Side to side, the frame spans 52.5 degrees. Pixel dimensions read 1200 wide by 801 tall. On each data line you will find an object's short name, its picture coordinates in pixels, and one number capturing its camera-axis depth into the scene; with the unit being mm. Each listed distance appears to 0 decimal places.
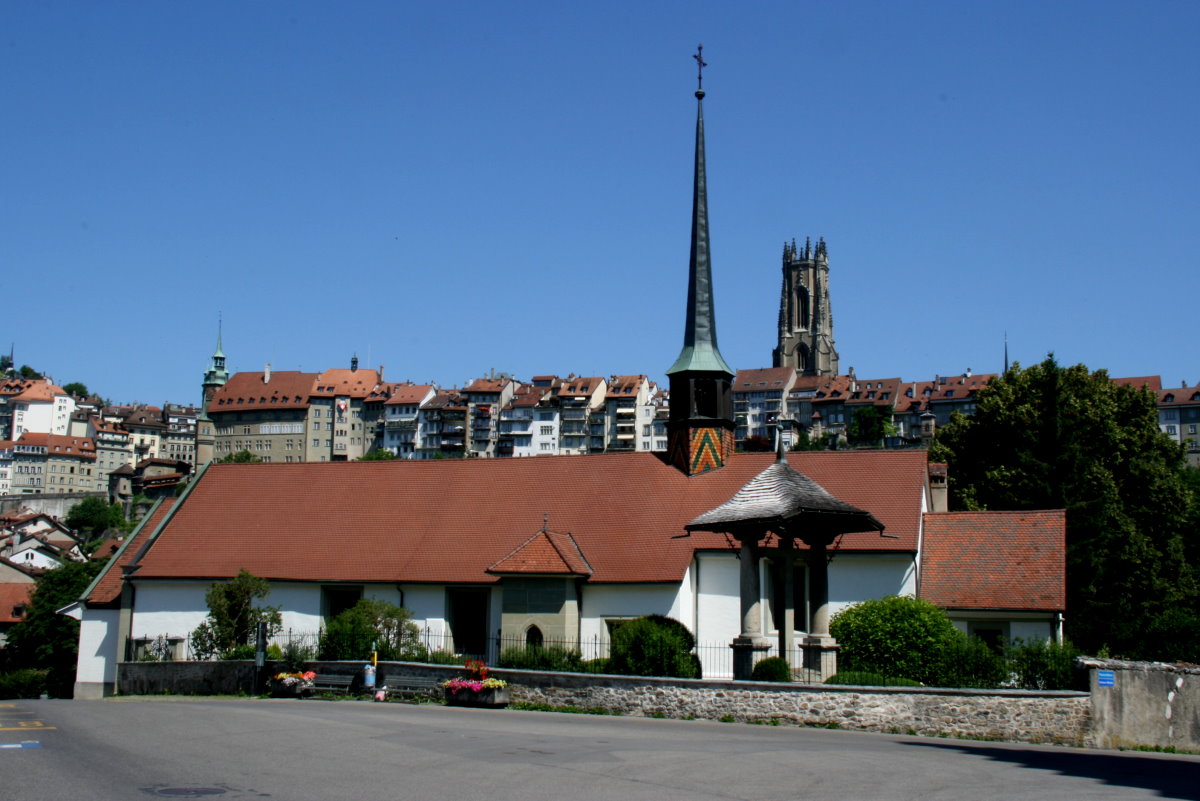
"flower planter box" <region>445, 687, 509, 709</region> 25500
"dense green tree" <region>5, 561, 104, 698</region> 64188
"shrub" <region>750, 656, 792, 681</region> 24359
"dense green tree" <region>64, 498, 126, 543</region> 160625
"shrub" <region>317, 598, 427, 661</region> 30375
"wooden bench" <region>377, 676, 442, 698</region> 27016
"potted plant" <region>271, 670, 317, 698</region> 28750
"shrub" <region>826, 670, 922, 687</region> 23625
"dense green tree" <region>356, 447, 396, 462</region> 173875
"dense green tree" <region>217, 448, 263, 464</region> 143800
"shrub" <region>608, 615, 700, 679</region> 25984
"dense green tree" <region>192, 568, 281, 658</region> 33500
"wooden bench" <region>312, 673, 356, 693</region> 28562
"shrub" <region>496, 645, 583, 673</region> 27156
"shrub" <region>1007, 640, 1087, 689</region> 22375
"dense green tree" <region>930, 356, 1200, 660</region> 40312
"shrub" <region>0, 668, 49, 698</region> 58469
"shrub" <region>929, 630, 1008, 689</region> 23094
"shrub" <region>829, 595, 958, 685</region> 26484
